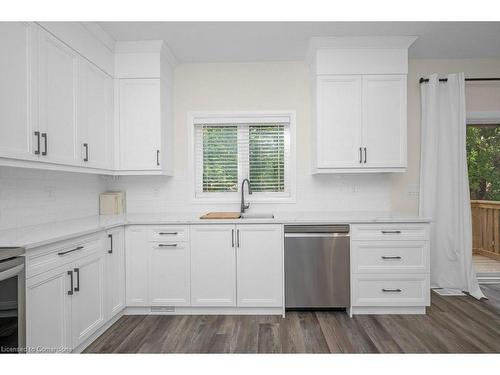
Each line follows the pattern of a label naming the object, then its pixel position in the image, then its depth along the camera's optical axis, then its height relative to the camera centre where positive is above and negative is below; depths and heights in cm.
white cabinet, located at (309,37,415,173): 310 +88
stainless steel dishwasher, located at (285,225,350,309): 284 -69
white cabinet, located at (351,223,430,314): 284 -70
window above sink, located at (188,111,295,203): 360 +36
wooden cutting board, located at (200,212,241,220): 299 -26
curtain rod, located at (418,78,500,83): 350 +125
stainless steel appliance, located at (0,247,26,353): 154 -57
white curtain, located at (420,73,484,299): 343 +7
